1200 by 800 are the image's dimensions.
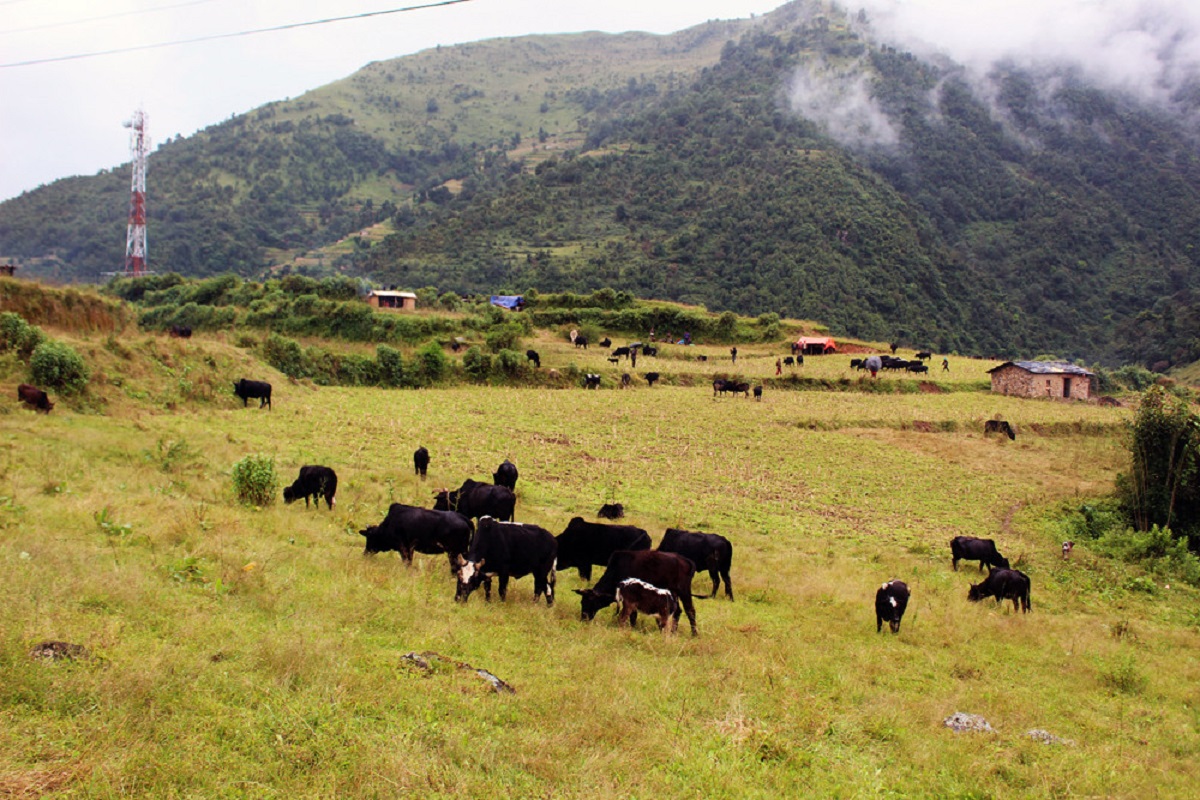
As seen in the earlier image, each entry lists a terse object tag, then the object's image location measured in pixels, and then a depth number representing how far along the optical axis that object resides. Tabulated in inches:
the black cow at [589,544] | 528.4
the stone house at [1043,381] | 1902.1
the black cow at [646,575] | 438.0
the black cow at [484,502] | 630.5
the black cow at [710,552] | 534.9
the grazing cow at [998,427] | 1398.9
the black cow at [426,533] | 498.9
